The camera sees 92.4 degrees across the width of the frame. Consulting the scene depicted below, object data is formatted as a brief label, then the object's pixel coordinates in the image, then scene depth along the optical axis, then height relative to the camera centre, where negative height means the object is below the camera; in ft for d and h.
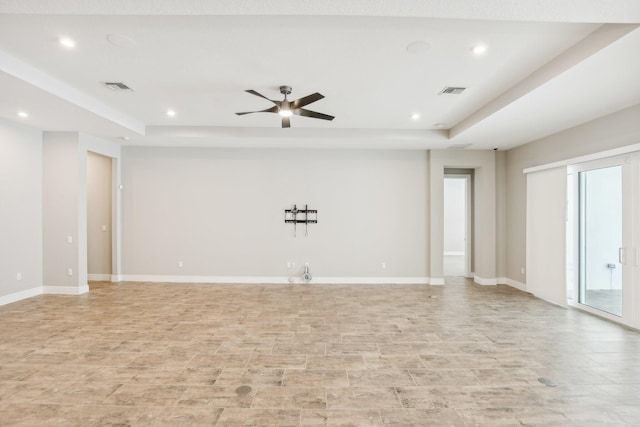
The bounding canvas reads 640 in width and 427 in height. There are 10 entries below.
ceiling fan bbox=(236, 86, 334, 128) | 11.96 +4.23
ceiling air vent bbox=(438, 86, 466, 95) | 12.62 +5.07
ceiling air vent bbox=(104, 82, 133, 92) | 12.36 +5.21
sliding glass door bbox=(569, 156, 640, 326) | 13.17 -1.25
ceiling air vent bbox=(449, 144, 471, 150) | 19.93 +4.31
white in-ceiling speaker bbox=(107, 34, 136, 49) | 8.92 +5.13
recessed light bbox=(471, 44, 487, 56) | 9.41 +5.06
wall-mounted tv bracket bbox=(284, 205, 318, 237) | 21.68 -0.37
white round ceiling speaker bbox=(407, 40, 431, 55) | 9.21 +5.07
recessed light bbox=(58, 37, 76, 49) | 9.15 +5.17
